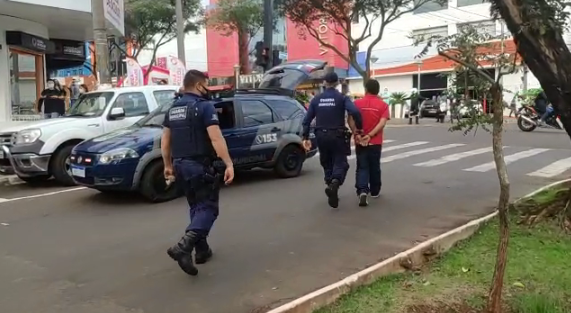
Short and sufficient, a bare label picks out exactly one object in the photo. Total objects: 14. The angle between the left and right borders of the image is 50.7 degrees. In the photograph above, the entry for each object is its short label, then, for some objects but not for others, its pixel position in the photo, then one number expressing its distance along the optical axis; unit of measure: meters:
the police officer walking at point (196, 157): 5.07
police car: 8.31
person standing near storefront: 14.80
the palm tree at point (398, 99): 32.21
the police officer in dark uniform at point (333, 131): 7.67
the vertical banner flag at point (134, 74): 16.77
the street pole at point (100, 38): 12.97
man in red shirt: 7.90
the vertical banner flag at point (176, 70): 20.11
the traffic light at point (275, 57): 21.13
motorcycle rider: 18.92
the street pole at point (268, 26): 18.98
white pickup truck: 10.17
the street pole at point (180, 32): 22.25
